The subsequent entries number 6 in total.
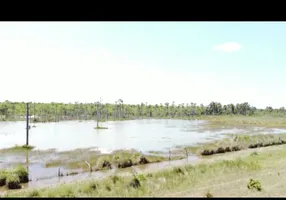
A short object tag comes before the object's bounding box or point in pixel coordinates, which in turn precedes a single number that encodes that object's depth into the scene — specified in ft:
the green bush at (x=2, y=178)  41.44
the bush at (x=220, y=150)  68.47
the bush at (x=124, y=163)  53.57
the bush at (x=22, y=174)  42.98
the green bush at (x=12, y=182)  40.29
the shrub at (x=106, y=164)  52.99
